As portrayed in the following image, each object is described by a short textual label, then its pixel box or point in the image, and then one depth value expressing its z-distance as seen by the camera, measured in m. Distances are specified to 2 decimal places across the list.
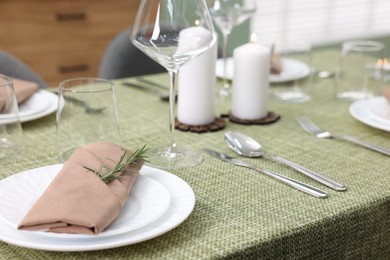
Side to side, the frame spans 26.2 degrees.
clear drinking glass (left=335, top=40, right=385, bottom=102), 1.65
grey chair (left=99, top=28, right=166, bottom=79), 2.06
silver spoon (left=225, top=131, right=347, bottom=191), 1.20
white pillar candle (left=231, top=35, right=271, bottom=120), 1.45
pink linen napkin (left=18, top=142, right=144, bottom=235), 0.96
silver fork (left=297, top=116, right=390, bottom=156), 1.33
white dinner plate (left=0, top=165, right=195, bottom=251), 0.94
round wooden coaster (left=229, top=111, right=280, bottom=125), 1.46
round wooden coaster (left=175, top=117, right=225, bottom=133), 1.42
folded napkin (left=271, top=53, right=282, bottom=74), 1.71
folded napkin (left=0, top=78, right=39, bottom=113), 1.47
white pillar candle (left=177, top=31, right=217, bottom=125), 1.43
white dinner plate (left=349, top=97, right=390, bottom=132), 1.41
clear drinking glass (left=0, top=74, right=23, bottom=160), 1.26
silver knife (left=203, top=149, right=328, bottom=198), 1.14
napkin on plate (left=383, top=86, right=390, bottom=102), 1.45
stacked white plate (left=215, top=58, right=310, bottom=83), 1.68
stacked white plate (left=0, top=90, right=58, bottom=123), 1.43
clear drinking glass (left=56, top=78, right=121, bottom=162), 1.25
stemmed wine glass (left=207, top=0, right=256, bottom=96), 1.64
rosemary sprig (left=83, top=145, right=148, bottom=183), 1.07
